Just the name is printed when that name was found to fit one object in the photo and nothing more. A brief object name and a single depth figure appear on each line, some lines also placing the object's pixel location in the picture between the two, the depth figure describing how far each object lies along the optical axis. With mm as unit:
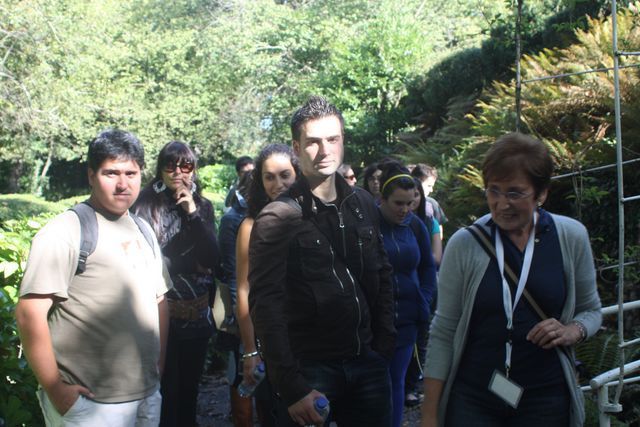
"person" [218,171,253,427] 5152
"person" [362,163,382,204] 6988
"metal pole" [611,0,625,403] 3287
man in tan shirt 2973
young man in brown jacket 2984
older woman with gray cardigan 2742
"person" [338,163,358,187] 7301
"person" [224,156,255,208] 8180
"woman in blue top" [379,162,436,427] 5012
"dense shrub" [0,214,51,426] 3846
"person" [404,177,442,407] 6649
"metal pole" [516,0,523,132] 4116
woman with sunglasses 4785
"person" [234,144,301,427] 4309
